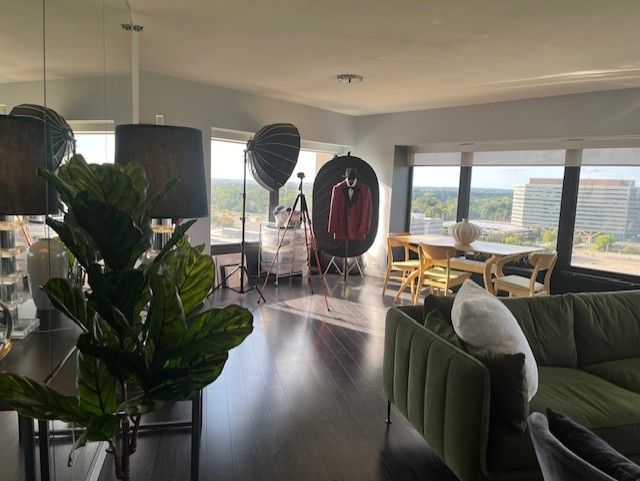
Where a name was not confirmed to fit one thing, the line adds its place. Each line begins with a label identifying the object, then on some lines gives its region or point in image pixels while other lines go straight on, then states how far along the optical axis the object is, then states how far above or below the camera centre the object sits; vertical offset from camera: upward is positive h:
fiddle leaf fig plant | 0.96 -0.31
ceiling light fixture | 4.34 +1.14
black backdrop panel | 6.29 -0.05
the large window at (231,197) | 5.74 -0.06
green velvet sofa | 1.91 -0.87
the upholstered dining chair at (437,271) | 4.92 -0.78
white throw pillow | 2.10 -0.59
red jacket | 5.82 -0.19
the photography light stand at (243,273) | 5.39 -1.00
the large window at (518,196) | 5.41 +0.10
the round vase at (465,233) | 5.03 -0.33
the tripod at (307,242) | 5.63 -0.64
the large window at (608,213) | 4.79 -0.05
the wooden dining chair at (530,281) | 4.45 -0.78
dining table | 4.75 -0.50
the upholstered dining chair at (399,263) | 5.51 -0.76
